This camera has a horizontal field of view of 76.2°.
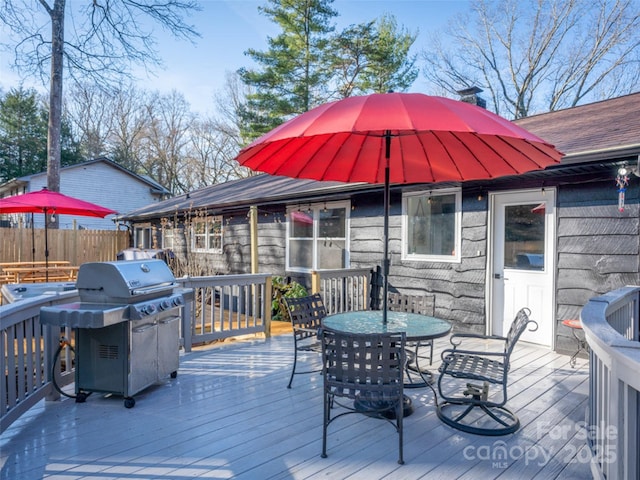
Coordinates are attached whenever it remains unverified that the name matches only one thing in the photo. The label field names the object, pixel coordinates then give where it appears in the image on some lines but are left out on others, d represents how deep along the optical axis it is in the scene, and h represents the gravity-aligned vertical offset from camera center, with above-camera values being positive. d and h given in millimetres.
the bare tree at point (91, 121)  21484 +6147
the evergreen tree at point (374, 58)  14750 +6545
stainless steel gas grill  2949 -692
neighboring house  16500 +2030
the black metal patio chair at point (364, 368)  2385 -788
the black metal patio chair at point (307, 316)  3645 -747
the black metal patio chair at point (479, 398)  2750 -1187
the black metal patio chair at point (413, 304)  4031 -691
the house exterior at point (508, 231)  4309 +76
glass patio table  2949 -695
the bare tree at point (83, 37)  9438 +5126
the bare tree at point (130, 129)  21906 +5777
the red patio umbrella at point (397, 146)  2035 +604
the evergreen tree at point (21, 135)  21250 +5200
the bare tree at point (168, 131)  22094 +5614
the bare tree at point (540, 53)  12797 +6475
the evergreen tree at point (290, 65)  14883 +6336
